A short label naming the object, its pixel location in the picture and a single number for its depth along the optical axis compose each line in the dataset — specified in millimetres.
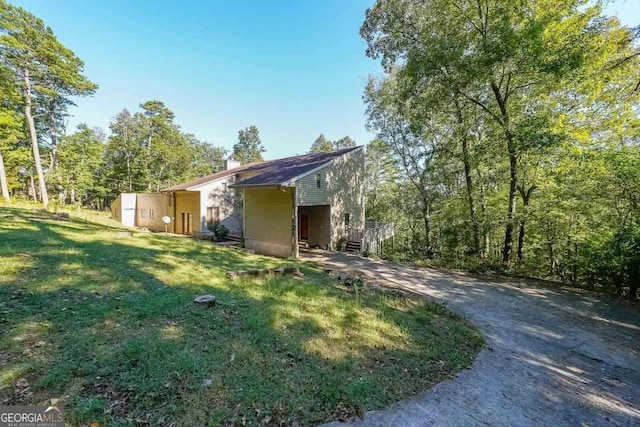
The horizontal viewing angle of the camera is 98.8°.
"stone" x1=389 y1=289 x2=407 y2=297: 6850
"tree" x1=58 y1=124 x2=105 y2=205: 30156
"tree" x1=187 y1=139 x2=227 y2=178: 50781
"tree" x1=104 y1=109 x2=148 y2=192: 32125
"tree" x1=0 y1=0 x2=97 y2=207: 17016
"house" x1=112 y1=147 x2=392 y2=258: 12883
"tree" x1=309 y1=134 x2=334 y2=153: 34994
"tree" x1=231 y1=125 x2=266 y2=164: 48406
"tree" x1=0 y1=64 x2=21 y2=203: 17375
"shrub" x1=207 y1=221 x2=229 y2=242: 16359
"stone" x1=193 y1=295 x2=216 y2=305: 4816
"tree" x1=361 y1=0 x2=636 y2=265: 8531
